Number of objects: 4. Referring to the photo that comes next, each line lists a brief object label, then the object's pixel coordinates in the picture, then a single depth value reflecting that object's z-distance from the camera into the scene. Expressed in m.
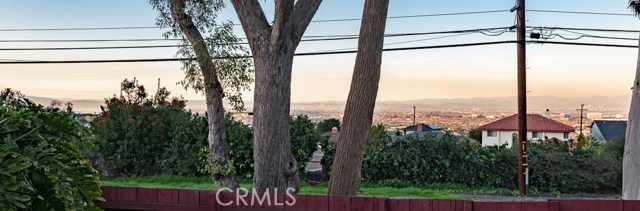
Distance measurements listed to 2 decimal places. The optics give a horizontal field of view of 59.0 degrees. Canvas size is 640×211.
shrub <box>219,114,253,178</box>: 14.58
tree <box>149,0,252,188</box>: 9.54
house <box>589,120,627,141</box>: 34.72
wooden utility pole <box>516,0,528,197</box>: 13.92
